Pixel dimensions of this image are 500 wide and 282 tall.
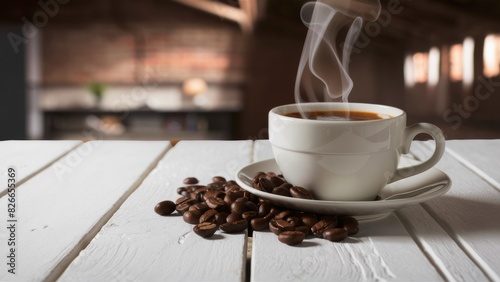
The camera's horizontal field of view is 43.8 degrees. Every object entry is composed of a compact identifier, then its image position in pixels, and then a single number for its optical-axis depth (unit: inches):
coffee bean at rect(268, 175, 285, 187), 30.7
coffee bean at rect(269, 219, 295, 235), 25.9
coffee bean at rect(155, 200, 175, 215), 29.4
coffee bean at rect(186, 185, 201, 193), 33.3
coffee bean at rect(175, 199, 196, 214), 29.5
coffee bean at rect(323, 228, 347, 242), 25.5
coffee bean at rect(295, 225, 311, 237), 26.1
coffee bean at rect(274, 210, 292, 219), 27.4
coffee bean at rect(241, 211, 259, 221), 27.8
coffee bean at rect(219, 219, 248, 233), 26.6
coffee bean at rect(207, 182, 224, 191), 33.9
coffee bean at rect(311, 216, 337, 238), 26.3
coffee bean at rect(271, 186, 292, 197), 28.9
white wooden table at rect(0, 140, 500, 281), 22.2
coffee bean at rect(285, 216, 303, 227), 26.8
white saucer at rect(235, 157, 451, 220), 26.7
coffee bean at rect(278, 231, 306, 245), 24.9
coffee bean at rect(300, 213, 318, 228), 26.9
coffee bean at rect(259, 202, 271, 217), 28.3
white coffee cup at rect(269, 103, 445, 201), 28.2
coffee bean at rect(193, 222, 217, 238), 26.0
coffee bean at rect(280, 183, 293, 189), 29.7
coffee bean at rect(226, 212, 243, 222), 27.4
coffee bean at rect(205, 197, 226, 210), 29.1
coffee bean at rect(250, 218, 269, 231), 26.8
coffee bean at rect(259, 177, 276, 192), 30.1
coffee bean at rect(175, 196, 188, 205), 30.3
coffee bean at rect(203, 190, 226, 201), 30.5
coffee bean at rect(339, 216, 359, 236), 26.3
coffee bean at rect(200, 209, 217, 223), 27.8
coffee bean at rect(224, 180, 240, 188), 34.1
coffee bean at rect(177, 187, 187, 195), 33.9
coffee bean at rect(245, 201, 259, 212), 28.7
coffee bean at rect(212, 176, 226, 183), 35.9
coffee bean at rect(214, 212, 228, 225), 27.4
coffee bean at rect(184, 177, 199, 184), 35.9
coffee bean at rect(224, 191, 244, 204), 29.8
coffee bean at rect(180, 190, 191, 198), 32.5
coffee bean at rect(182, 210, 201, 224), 28.1
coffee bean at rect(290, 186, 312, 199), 28.4
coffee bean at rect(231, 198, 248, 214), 28.3
